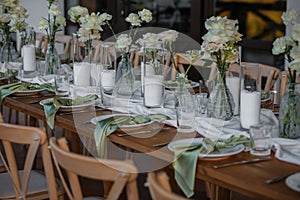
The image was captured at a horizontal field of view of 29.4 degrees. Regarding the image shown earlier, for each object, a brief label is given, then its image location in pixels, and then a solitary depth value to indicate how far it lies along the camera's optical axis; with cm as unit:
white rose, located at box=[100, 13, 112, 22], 326
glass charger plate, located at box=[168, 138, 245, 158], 211
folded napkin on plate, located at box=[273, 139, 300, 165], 212
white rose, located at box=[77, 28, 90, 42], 327
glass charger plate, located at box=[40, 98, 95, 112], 289
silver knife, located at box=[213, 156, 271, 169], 204
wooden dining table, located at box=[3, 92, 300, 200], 184
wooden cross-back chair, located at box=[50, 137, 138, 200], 169
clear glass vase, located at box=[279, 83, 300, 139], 241
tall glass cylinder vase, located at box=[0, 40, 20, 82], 412
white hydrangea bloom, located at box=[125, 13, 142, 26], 323
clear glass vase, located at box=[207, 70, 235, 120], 262
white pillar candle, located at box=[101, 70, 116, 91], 317
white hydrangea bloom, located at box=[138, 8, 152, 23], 322
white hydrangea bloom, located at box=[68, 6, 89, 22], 338
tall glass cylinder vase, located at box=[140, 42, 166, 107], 286
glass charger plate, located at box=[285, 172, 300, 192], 181
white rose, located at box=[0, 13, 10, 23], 401
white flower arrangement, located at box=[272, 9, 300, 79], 229
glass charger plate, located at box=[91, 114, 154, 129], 253
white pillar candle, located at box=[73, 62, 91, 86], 333
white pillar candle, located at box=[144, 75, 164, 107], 285
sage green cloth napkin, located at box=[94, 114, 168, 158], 247
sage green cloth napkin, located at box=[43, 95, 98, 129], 282
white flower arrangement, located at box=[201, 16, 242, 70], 246
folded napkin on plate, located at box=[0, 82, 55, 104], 331
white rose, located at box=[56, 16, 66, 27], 368
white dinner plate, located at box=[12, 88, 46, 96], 329
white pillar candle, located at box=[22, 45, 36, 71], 396
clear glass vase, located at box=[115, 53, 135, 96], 312
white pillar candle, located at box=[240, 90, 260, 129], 247
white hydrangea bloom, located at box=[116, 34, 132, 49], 306
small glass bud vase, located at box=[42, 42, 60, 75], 376
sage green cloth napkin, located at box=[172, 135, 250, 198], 204
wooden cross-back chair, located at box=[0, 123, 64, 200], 221
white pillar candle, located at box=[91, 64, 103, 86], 325
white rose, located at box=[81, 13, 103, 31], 325
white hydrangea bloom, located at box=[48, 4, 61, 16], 365
